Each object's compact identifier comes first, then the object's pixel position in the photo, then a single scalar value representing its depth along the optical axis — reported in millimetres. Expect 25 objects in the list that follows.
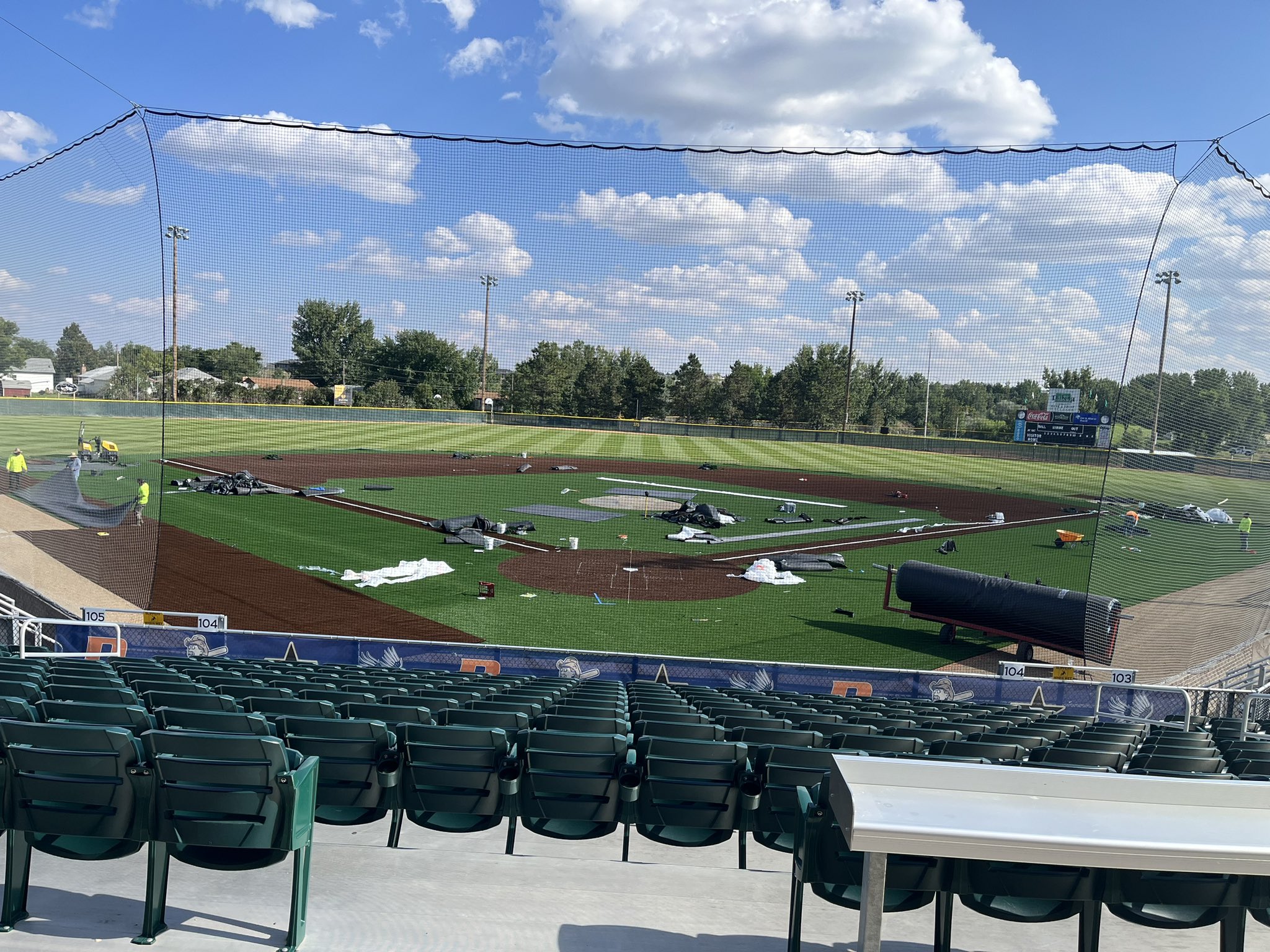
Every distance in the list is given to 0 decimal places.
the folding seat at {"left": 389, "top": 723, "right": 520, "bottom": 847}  4102
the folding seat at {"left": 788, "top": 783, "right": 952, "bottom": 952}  2975
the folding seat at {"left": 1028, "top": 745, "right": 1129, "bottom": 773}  5098
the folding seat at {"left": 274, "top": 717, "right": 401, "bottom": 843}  4121
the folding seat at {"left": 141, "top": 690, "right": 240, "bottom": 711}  5051
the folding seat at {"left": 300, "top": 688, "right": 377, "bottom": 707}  5688
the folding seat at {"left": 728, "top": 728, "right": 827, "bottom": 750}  5020
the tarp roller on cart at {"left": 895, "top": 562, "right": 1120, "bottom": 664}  14531
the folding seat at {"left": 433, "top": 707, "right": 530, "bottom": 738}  5141
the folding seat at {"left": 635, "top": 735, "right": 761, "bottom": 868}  4102
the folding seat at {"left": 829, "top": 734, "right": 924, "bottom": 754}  4918
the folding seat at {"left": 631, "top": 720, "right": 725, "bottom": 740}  5090
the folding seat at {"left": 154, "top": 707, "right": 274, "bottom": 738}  4066
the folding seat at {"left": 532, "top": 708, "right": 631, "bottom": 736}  5051
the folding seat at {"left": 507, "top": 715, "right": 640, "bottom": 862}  4086
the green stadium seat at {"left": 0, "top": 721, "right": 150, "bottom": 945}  3311
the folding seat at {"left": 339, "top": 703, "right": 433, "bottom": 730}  4957
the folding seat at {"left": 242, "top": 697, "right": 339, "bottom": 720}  4980
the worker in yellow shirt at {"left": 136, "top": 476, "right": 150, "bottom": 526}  16719
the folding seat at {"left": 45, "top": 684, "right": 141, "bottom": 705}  5156
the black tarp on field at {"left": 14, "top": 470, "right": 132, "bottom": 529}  16828
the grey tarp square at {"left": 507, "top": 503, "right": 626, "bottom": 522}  27375
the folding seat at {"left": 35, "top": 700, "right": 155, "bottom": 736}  4180
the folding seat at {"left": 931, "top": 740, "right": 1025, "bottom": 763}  5082
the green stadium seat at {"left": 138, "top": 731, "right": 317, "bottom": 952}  3211
